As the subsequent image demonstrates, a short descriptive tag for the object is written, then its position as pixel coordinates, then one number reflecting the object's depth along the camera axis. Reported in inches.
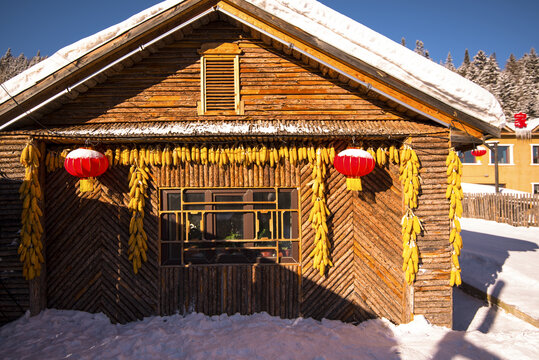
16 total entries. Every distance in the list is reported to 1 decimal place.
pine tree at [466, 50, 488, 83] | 2246.6
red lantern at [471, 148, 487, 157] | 452.0
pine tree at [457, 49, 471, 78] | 2551.7
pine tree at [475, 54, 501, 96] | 2096.5
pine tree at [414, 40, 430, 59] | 3784.2
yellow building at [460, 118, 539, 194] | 1078.4
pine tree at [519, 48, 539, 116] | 1893.5
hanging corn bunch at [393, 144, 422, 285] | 256.8
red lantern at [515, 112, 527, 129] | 1047.9
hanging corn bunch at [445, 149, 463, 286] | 256.4
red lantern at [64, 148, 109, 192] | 233.6
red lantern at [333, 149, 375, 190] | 235.9
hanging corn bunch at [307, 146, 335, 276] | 264.5
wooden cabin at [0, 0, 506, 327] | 258.5
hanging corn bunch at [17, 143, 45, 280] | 251.8
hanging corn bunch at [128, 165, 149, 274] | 264.2
